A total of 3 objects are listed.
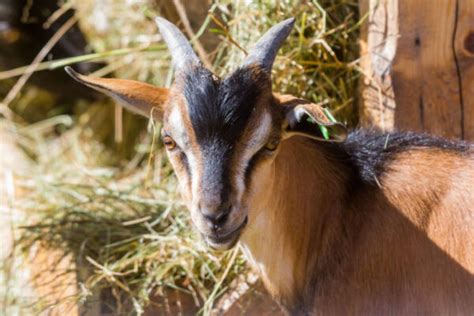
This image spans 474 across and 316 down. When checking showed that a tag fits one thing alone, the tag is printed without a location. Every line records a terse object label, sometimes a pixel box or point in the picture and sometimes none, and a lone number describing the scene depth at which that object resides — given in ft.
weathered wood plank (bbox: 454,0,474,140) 32.65
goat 25.95
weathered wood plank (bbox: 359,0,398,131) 33.32
